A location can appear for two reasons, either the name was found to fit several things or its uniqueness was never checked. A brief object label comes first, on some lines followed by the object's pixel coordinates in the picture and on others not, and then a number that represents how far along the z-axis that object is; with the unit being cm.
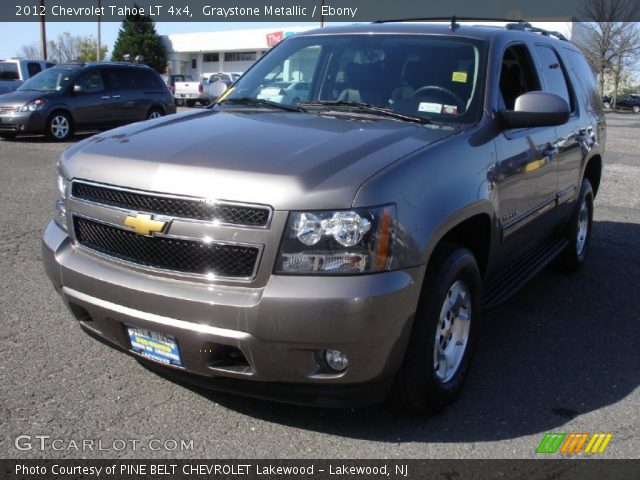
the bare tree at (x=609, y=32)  5122
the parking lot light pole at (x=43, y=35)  3212
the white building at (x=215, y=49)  5956
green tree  6184
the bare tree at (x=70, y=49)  7838
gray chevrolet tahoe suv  272
